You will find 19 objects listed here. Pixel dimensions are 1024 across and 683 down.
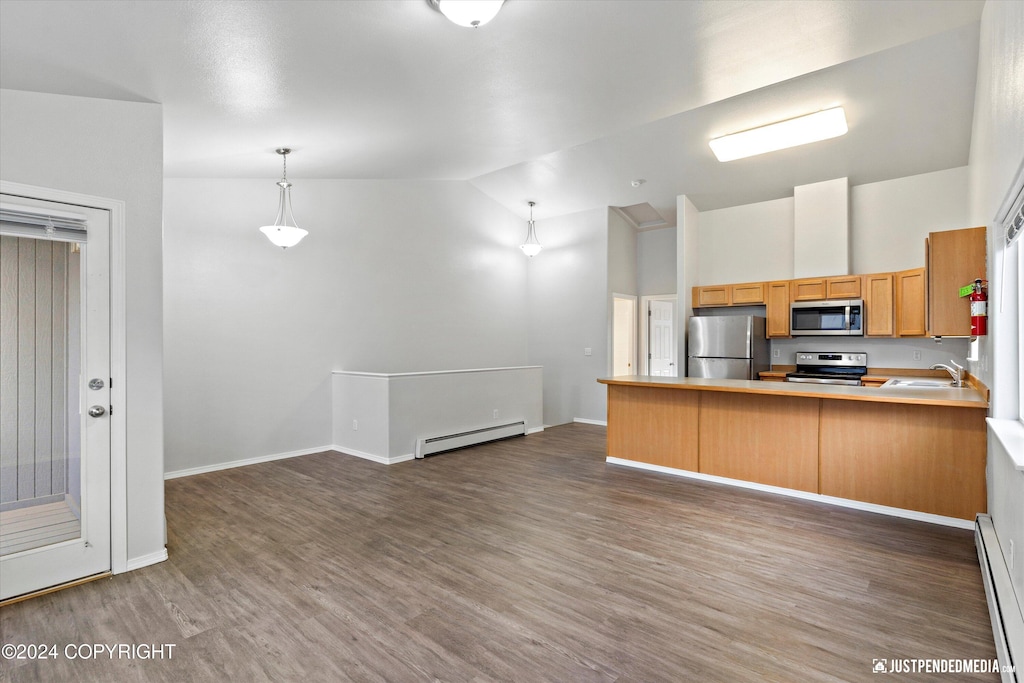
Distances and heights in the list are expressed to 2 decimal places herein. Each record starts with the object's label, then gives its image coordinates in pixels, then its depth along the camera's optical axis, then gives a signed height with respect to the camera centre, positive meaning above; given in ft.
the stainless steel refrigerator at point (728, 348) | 19.51 -0.23
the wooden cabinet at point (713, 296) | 21.22 +1.94
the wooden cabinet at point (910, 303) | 16.65 +1.29
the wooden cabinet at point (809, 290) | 18.85 +1.95
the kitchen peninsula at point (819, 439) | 10.72 -2.42
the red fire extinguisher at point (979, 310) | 10.16 +0.64
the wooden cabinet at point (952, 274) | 10.76 +1.47
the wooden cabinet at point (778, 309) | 19.66 +1.30
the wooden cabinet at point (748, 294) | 20.36 +1.94
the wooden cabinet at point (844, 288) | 18.10 +1.96
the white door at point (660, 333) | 25.96 +0.47
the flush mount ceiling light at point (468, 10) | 7.48 +4.97
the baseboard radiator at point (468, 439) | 17.81 -3.65
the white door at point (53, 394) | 8.12 -0.86
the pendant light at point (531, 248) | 22.36 +4.17
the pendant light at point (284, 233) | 14.47 +3.16
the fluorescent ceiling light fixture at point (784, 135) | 15.10 +6.51
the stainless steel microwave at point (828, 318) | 17.90 +0.86
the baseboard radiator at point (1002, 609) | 5.49 -3.40
